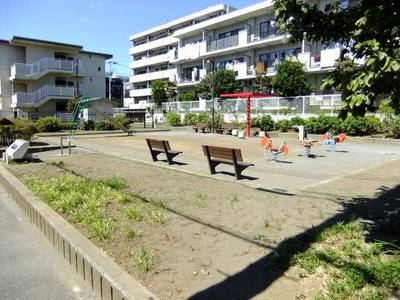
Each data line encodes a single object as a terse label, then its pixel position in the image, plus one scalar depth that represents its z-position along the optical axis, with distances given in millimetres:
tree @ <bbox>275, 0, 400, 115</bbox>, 2961
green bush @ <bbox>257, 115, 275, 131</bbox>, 25828
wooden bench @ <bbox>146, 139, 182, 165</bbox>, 11017
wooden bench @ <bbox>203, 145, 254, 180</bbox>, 8523
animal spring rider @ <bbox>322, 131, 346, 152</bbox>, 15362
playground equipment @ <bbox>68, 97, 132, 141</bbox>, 17858
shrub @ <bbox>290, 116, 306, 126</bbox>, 23734
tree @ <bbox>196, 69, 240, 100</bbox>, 37031
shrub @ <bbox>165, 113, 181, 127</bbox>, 34719
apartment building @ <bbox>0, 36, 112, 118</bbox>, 39438
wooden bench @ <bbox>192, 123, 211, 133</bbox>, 28469
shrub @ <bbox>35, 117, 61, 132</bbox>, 27259
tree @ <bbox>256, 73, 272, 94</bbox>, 35719
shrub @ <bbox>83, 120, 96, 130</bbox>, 30984
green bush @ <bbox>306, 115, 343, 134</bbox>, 21641
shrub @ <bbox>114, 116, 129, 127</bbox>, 29922
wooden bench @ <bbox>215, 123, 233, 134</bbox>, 26034
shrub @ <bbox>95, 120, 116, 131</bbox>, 30516
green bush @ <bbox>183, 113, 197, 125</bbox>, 32672
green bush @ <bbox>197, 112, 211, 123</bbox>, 30569
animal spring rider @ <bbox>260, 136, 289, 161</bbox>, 12286
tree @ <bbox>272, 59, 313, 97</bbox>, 28938
